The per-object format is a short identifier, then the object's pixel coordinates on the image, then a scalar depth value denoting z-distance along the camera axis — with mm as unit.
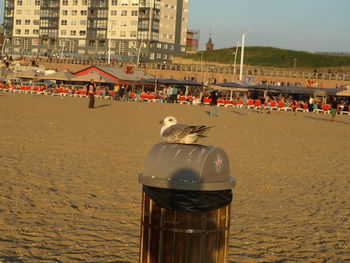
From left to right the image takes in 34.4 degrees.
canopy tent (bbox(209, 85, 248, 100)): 48044
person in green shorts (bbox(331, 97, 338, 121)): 31375
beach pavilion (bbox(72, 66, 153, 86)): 49969
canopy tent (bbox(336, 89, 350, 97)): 41669
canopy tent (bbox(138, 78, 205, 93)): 47922
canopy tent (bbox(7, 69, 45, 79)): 55288
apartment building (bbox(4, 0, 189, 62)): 101688
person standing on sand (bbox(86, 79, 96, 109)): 27694
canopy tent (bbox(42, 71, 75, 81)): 51053
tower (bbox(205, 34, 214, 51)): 145625
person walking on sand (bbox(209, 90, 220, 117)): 28288
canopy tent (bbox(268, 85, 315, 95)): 47125
